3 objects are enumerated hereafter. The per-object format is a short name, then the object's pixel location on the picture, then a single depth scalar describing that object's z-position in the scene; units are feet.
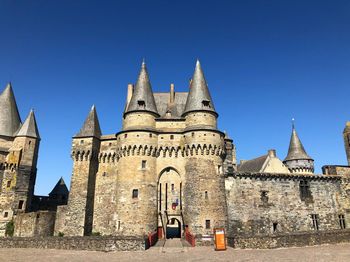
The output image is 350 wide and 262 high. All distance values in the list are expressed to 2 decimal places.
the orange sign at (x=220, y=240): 60.44
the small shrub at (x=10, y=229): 97.86
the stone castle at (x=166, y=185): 86.43
